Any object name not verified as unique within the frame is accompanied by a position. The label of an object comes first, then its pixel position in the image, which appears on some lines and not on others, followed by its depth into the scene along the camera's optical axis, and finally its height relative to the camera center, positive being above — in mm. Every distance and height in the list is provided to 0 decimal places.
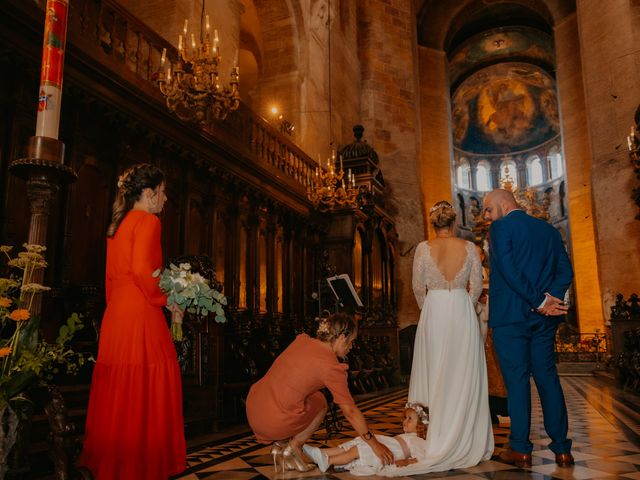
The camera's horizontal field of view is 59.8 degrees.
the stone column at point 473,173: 37406 +10075
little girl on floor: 3256 -762
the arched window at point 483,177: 37062 +9776
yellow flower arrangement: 1996 -65
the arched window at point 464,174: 37250 +10023
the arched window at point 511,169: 35500 +9916
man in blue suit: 3424 +76
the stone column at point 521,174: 35438 +9541
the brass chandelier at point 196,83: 6133 +2697
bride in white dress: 3408 -200
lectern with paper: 6350 +429
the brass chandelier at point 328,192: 10109 +2480
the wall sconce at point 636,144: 10812 +3477
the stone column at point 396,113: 17125 +6711
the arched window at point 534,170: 35000 +9611
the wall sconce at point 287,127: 12383 +4460
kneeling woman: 3094 -356
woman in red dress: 2361 -189
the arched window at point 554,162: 33531 +9764
